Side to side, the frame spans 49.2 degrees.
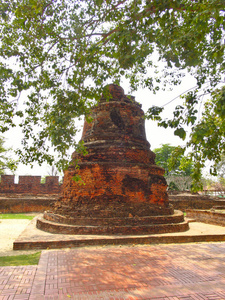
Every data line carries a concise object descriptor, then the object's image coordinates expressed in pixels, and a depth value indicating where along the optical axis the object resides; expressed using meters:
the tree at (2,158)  22.86
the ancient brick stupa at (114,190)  6.11
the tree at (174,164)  6.79
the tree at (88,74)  3.64
